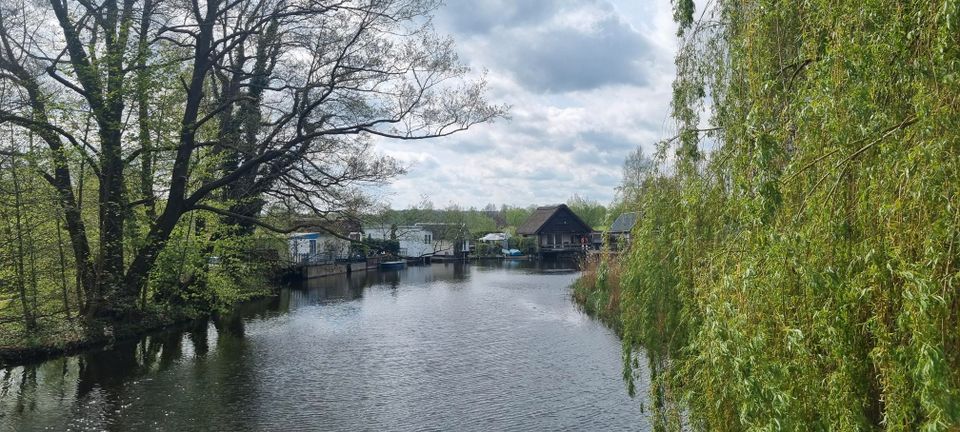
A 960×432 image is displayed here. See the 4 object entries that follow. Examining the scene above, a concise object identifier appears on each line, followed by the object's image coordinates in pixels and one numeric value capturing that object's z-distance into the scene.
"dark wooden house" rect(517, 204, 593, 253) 55.03
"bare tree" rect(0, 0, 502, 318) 12.33
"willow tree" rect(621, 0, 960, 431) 2.70
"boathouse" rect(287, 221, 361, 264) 33.60
